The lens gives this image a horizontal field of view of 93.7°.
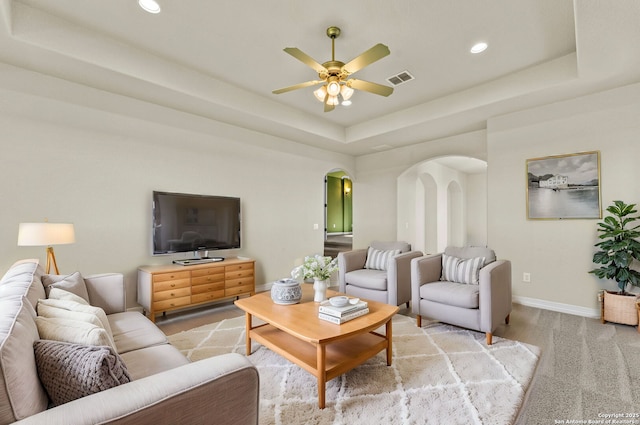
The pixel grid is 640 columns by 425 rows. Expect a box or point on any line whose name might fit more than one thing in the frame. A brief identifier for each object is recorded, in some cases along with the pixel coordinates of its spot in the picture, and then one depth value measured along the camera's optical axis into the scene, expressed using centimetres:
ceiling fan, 231
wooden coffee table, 195
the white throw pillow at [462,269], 321
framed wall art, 353
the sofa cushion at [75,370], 95
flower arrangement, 262
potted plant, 309
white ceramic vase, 266
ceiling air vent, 349
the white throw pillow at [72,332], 112
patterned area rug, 183
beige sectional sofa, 81
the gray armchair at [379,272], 359
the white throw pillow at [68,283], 205
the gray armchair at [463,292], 278
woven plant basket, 309
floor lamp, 253
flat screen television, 371
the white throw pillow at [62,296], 176
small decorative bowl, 228
